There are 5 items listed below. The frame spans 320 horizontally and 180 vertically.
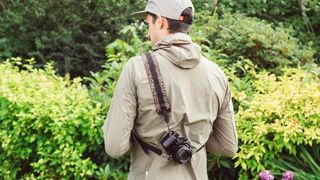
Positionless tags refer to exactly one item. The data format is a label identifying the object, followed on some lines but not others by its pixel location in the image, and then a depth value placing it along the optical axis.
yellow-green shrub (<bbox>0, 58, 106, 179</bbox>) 4.59
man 2.73
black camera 2.72
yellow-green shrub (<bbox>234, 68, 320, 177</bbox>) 4.28
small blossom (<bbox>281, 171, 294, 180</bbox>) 4.02
